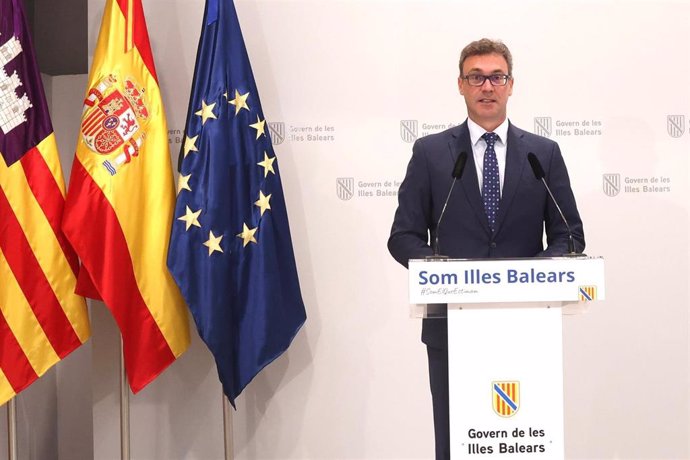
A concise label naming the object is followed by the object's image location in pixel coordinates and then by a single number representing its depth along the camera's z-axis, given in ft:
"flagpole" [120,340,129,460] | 12.78
